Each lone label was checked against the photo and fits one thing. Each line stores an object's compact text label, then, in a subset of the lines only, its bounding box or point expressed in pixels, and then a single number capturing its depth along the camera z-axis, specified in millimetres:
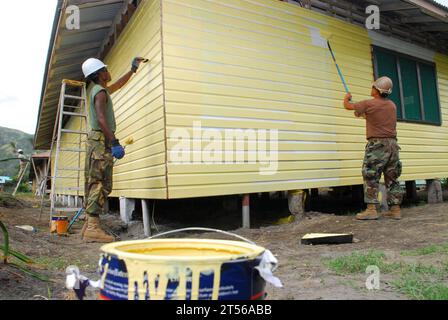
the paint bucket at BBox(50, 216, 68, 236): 5203
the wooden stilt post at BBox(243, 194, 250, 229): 5309
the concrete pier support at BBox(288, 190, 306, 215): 5836
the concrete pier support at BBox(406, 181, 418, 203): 9831
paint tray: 4094
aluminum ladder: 6941
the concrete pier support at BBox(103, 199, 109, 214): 7728
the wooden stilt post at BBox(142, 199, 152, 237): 4996
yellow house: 4719
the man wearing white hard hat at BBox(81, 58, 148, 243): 4609
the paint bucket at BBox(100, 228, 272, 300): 1213
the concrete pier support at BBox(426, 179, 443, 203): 8779
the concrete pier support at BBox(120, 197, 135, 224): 6009
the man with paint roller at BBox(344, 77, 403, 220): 5395
